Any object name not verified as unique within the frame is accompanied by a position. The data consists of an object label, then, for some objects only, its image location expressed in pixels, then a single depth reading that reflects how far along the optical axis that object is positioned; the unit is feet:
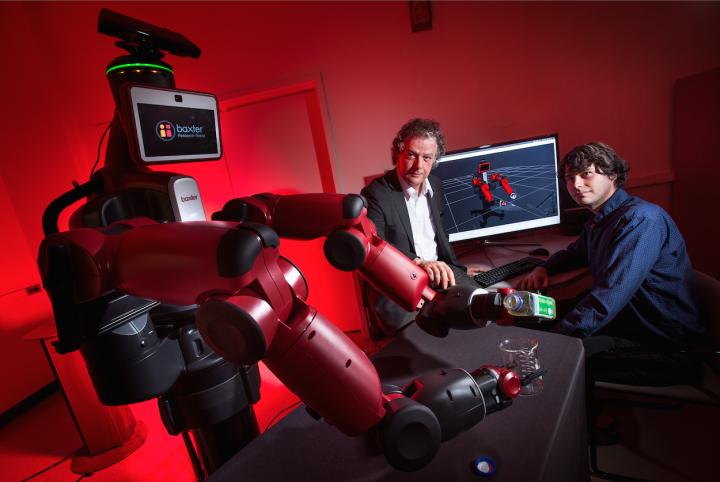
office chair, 4.05
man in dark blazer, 6.28
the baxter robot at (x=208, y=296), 1.57
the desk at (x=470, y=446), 2.20
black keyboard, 5.77
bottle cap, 2.10
